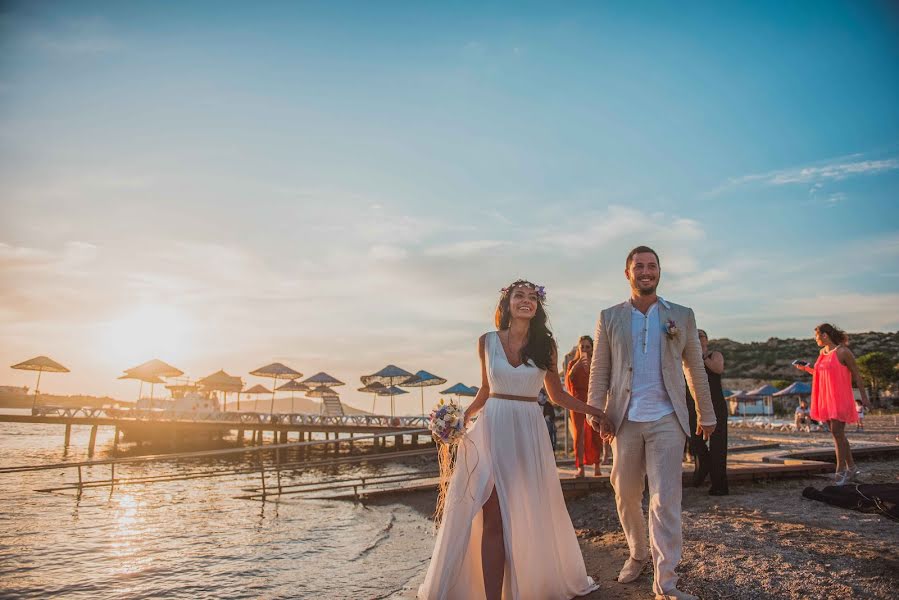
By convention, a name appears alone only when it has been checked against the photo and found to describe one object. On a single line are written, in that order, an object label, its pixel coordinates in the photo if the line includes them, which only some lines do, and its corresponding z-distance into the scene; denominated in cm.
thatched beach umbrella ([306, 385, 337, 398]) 3708
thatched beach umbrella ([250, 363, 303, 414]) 3712
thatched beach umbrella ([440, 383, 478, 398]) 3884
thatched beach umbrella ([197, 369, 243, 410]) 3887
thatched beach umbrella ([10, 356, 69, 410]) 3584
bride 358
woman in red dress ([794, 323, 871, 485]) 679
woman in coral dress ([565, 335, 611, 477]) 816
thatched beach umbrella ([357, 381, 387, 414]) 4062
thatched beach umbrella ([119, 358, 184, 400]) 3725
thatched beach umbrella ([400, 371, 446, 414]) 3712
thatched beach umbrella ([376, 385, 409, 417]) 4015
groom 352
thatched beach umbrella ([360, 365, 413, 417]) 3578
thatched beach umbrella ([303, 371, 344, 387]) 3888
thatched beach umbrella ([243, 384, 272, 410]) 4656
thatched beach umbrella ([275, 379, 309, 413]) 4100
